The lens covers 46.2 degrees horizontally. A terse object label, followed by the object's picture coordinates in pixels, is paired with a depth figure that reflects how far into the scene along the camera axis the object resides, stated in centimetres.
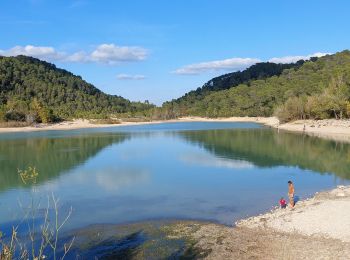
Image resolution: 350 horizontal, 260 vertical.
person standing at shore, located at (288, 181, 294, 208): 2319
